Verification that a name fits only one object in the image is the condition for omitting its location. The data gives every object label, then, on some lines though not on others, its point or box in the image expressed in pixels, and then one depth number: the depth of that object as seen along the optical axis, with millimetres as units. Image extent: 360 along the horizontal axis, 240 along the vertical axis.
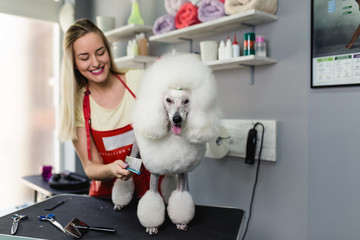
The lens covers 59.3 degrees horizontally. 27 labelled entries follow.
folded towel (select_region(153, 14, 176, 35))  2096
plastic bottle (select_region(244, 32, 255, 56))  1682
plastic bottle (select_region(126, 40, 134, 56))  2389
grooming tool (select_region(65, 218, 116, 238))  1021
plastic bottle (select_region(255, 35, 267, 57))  1715
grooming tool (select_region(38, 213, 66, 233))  1102
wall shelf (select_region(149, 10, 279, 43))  1651
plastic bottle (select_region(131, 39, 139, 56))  2361
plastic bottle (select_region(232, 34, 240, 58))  1782
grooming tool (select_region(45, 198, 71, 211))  1303
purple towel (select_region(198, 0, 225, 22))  1799
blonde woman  1269
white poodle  986
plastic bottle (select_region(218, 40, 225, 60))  1827
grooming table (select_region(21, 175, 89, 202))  2279
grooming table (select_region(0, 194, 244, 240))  1060
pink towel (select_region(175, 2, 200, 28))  1933
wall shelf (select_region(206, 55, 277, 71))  1653
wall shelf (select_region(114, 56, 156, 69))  2334
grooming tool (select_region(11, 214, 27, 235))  1077
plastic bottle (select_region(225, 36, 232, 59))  1797
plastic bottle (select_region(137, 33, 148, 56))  2383
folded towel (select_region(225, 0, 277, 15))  1618
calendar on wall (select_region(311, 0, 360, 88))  1438
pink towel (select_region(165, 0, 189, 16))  2082
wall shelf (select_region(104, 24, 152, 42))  2383
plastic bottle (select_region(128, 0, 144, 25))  2451
